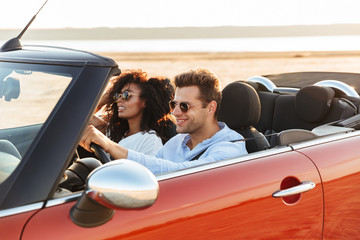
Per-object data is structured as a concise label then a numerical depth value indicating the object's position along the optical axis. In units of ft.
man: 9.27
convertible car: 5.53
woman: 11.31
